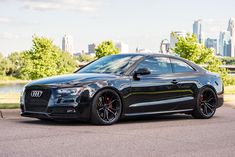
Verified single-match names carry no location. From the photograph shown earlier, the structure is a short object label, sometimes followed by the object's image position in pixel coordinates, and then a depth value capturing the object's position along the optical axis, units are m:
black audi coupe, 11.07
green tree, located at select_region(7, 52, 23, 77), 128.75
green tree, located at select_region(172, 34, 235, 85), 59.28
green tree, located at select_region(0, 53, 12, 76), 126.75
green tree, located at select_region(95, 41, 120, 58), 76.56
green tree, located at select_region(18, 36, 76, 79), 68.62
